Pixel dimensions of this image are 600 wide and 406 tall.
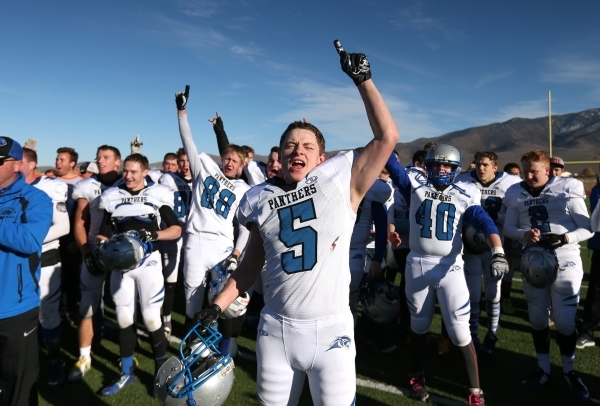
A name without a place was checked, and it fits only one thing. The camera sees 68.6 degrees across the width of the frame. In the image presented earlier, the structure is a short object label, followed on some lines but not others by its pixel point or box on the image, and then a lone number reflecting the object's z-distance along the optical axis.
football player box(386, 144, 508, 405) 3.99
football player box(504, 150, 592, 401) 4.36
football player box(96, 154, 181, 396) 4.48
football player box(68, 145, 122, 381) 4.76
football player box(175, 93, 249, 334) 5.03
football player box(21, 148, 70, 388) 4.56
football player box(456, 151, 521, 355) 5.08
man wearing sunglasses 3.09
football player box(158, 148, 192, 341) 5.95
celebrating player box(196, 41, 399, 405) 2.37
